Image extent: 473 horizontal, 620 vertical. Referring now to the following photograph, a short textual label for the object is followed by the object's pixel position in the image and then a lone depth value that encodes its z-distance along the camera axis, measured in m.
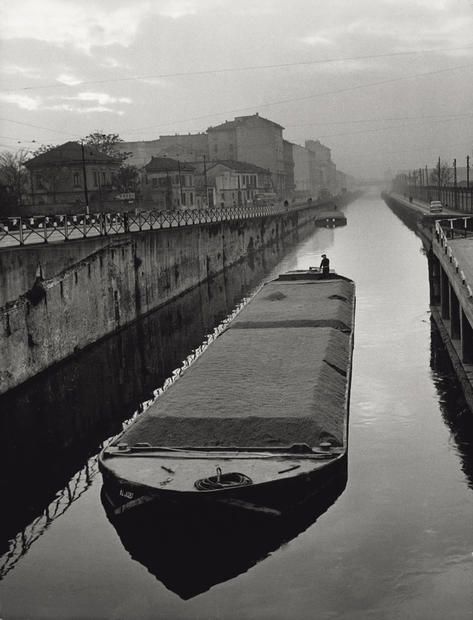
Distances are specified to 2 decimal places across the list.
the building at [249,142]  144.50
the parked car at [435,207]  85.38
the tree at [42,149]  97.25
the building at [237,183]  114.69
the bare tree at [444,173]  193.77
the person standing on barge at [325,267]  41.67
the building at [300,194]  186.50
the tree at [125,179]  86.81
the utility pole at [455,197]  95.54
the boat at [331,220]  115.06
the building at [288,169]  170.00
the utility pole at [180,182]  86.10
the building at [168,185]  89.69
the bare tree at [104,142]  103.81
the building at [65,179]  79.56
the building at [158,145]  145.38
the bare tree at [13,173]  69.81
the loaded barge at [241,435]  13.54
